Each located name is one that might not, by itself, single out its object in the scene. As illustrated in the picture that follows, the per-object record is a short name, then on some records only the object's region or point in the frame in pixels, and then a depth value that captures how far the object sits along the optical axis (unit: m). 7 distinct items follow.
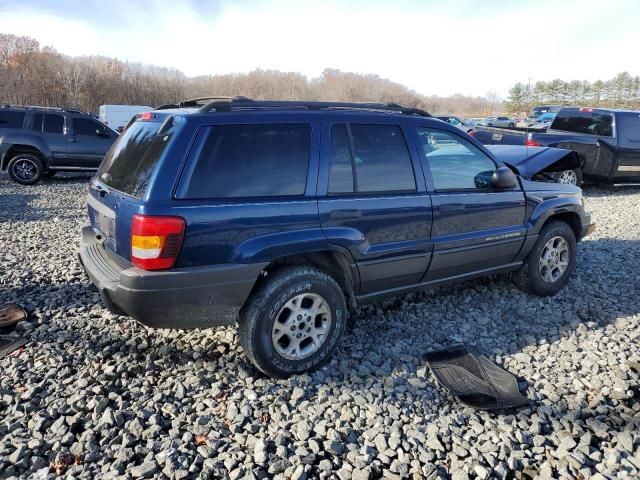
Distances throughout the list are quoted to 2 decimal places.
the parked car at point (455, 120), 19.84
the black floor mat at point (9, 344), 3.37
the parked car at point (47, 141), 10.84
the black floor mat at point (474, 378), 3.01
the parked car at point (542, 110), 35.34
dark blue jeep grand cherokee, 2.76
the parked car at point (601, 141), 10.48
